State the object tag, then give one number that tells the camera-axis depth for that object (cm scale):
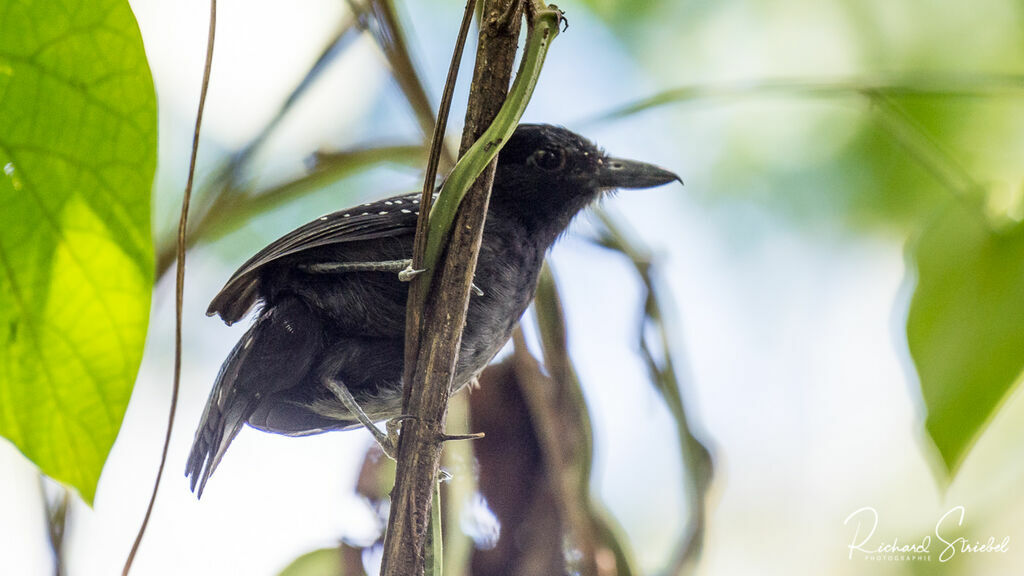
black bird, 393
